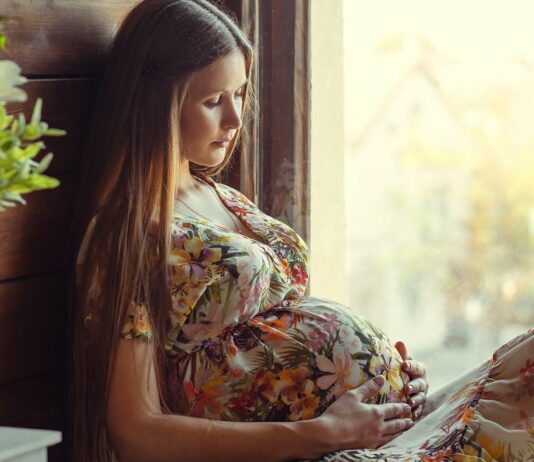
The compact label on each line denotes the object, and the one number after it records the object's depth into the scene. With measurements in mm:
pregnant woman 2419
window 3294
